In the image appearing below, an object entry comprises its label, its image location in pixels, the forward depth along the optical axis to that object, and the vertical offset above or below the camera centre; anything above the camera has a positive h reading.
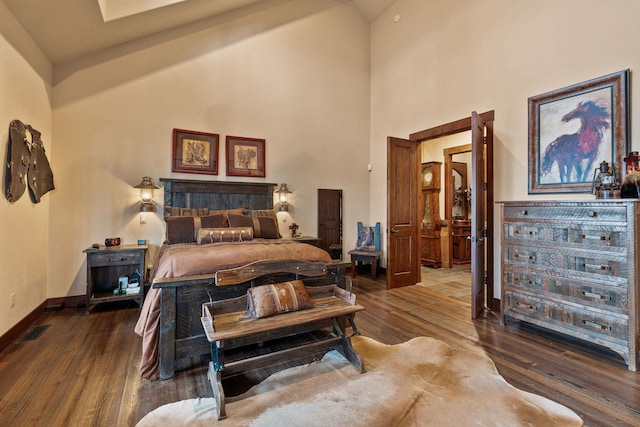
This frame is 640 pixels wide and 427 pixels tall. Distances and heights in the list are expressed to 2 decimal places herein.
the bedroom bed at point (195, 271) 2.20 -0.48
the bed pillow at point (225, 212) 4.07 +0.04
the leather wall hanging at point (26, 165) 2.73 +0.54
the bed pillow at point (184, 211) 4.08 +0.05
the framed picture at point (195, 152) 4.41 +0.98
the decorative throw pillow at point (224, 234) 3.51 -0.25
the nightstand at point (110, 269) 3.53 -0.72
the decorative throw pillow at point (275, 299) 2.18 -0.66
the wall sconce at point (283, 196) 5.07 +0.32
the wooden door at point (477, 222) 3.40 -0.11
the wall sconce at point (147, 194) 4.07 +0.30
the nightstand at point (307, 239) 4.70 -0.41
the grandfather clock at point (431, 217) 6.54 -0.09
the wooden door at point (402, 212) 4.70 +0.02
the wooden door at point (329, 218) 5.55 -0.08
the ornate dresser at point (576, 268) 2.32 -0.52
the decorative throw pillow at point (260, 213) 4.61 +0.02
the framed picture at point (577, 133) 2.71 +0.81
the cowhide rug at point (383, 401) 1.71 -1.21
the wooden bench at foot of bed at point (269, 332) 1.92 -0.92
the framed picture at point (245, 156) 4.79 +0.98
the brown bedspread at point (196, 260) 2.20 -0.41
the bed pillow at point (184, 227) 3.65 -0.15
